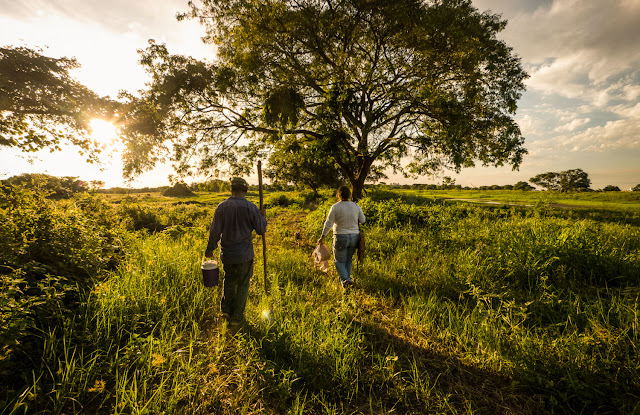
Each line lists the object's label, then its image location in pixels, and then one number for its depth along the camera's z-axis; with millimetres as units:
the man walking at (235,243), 3668
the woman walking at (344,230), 5176
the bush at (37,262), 2354
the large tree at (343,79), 8844
